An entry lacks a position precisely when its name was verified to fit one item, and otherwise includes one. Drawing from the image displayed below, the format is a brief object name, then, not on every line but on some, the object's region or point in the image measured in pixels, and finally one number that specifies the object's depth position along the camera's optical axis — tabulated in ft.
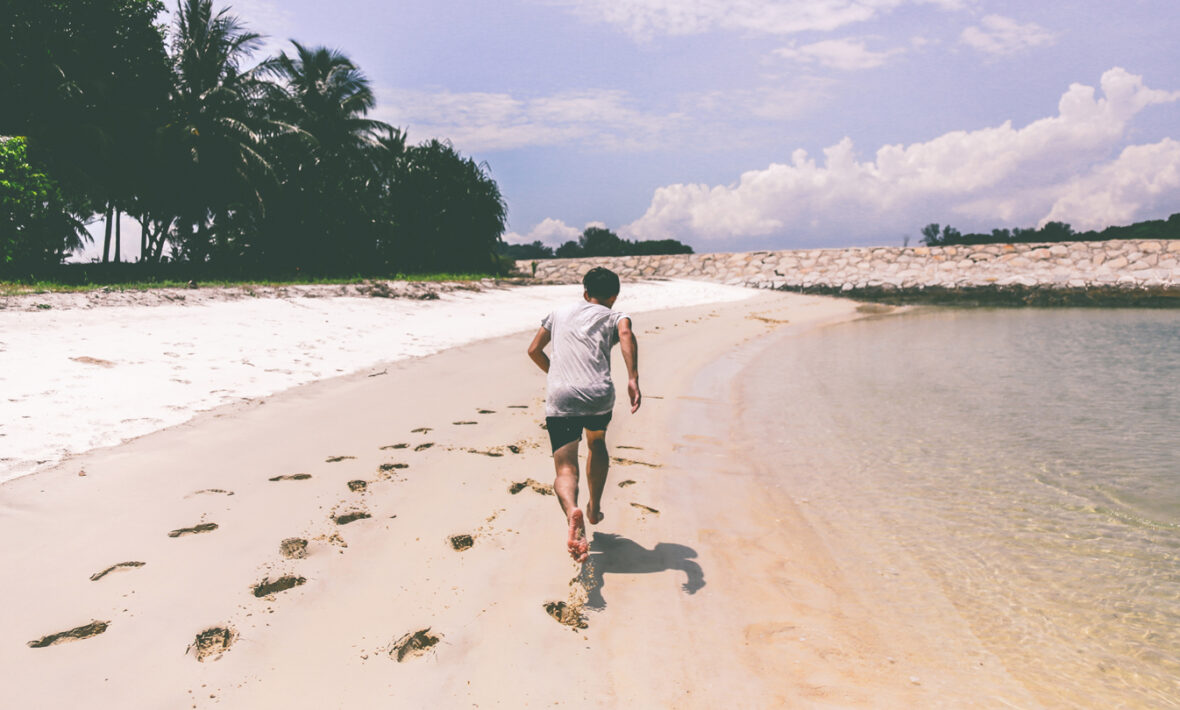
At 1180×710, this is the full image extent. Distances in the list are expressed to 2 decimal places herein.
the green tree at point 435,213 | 90.07
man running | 11.18
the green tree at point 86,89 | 64.75
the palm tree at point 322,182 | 86.94
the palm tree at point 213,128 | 81.00
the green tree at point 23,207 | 49.83
